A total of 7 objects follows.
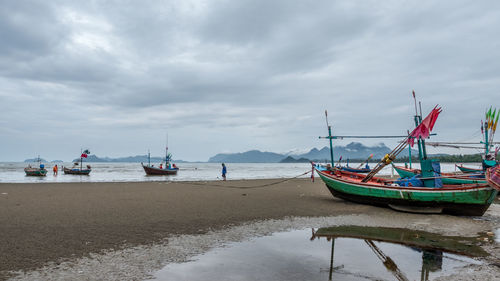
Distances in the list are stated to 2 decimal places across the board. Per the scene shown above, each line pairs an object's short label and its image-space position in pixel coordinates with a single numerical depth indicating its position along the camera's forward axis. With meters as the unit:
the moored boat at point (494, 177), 12.10
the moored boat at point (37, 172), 48.06
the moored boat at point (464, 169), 36.56
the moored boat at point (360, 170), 42.05
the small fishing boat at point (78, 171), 53.66
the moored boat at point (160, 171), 54.74
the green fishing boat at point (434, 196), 12.98
